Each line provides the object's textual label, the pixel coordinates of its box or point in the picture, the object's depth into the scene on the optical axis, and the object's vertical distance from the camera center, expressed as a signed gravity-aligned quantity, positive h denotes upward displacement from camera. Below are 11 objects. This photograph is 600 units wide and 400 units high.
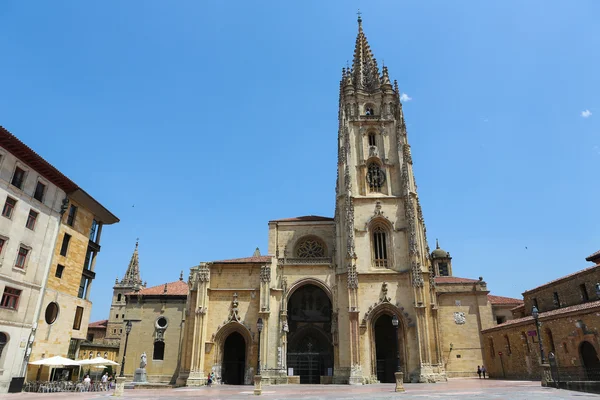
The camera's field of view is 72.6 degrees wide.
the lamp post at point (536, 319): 20.61 +2.23
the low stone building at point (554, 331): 23.73 +2.17
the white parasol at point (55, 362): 21.79 +0.02
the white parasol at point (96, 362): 23.64 +0.03
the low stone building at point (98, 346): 42.50 +1.69
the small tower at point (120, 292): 56.44 +10.63
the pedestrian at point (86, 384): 23.16 -1.18
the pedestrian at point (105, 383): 24.98 -1.18
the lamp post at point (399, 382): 19.89 -0.78
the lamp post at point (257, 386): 18.84 -0.97
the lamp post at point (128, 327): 25.61 +2.10
